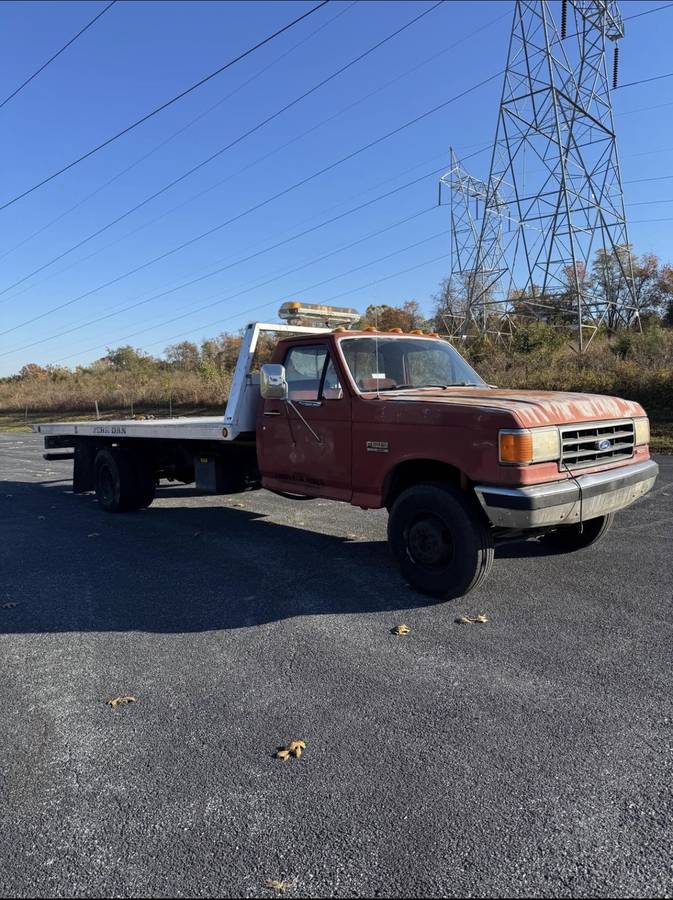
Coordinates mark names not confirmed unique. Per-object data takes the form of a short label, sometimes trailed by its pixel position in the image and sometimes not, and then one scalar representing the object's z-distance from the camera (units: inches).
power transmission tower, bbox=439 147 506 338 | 1076.0
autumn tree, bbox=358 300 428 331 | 1831.9
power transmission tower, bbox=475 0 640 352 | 876.0
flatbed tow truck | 171.0
